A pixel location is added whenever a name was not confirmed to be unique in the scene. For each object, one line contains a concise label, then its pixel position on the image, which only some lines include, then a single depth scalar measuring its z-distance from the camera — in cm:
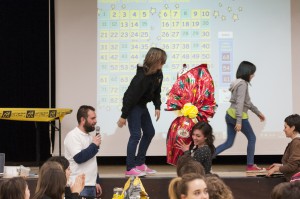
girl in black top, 662
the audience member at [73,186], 484
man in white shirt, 588
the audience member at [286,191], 331
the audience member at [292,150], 637
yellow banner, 809
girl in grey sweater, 753
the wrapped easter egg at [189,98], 665
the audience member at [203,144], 586
